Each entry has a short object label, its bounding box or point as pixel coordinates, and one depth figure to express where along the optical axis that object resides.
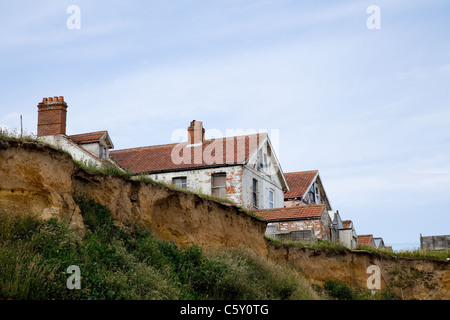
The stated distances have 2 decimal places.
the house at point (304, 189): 42.06
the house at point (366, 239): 41.21
